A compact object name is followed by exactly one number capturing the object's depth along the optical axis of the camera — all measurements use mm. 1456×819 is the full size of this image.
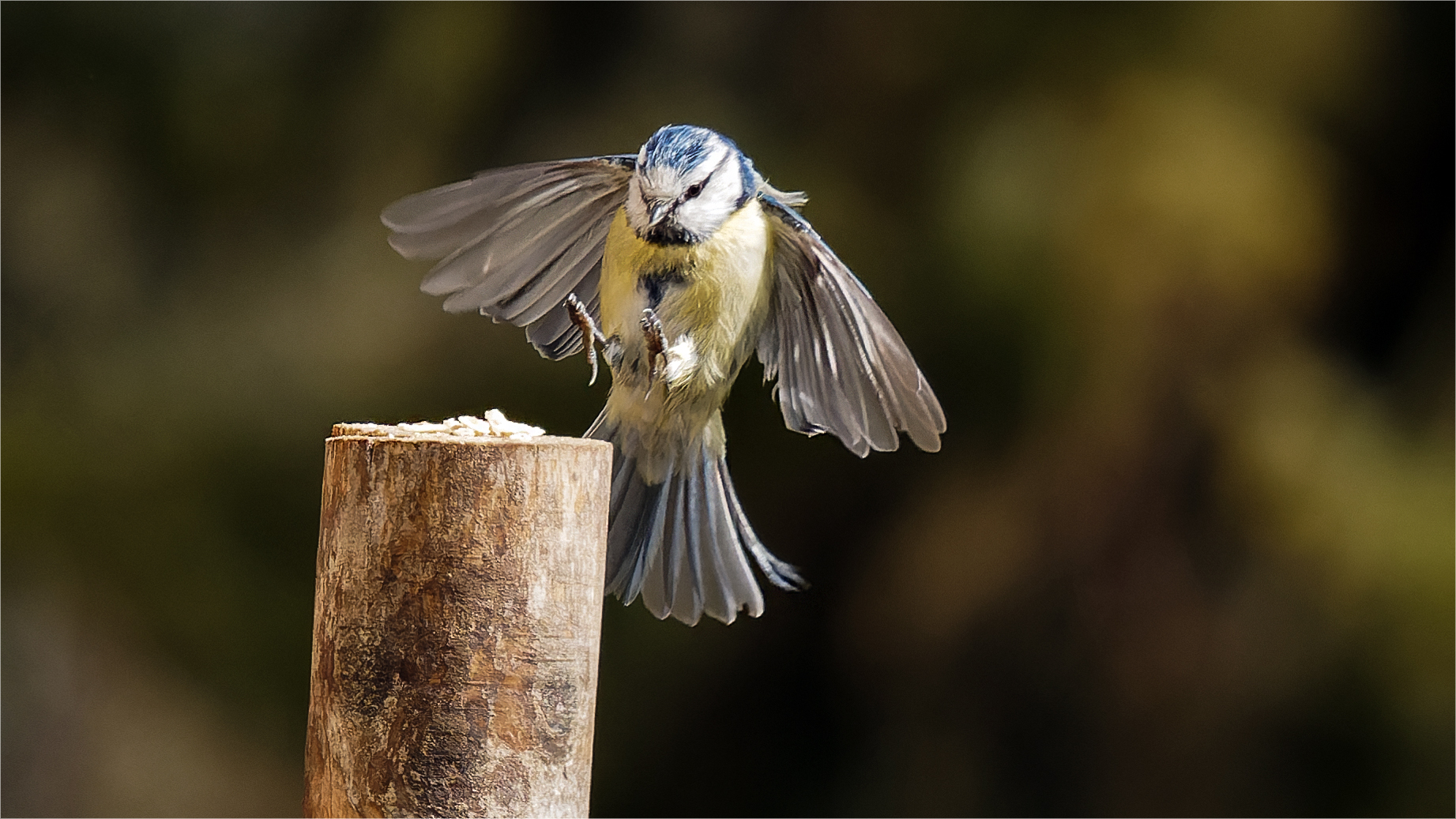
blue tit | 4574
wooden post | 4495
